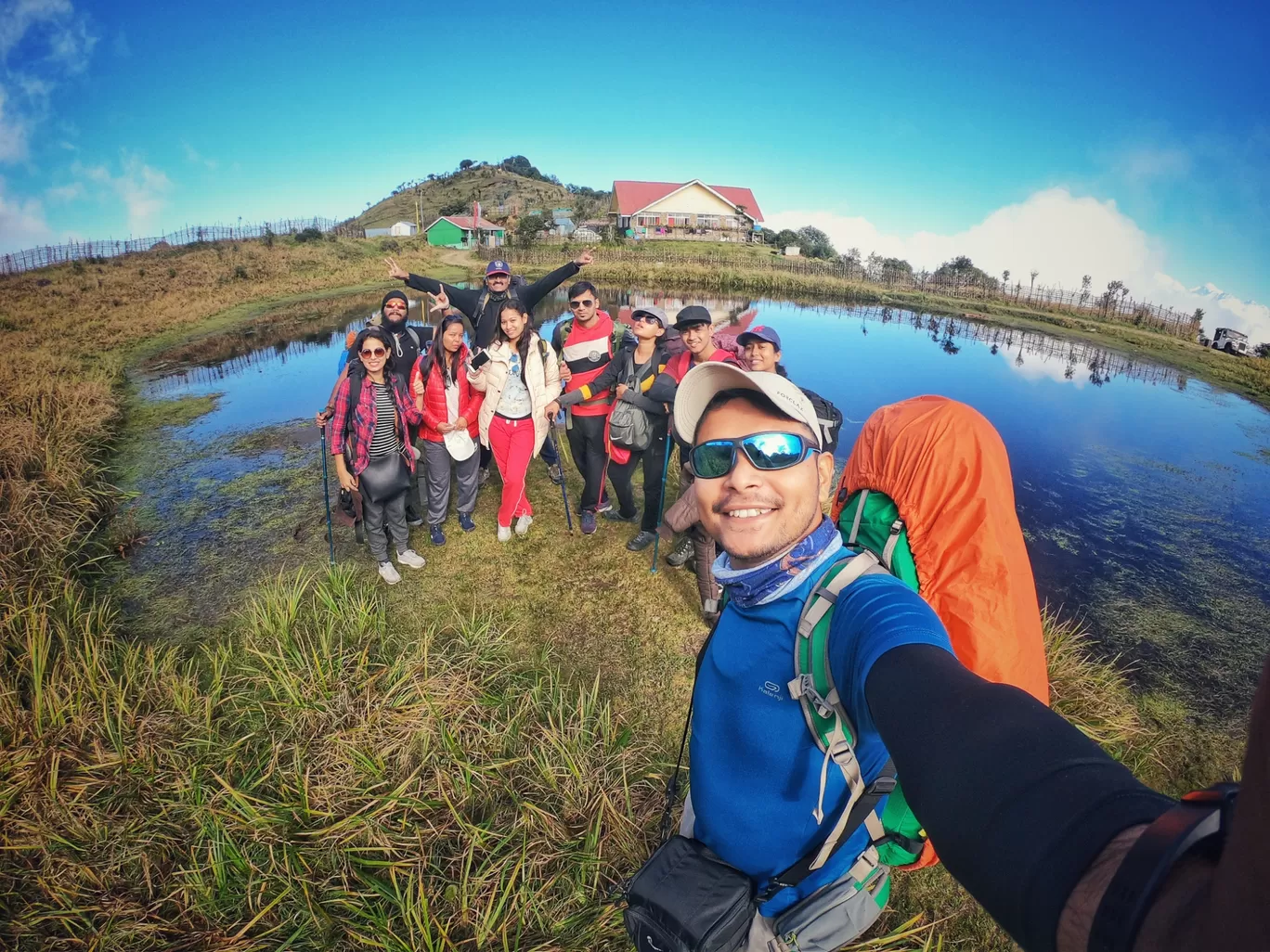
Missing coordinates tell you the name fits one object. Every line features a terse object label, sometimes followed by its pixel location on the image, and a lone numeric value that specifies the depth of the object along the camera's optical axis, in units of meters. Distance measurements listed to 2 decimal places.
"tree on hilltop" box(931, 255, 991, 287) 37.84
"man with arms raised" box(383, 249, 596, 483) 6.29
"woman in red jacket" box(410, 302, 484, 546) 5.60
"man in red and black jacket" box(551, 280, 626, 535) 5.87
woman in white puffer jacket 5.61
